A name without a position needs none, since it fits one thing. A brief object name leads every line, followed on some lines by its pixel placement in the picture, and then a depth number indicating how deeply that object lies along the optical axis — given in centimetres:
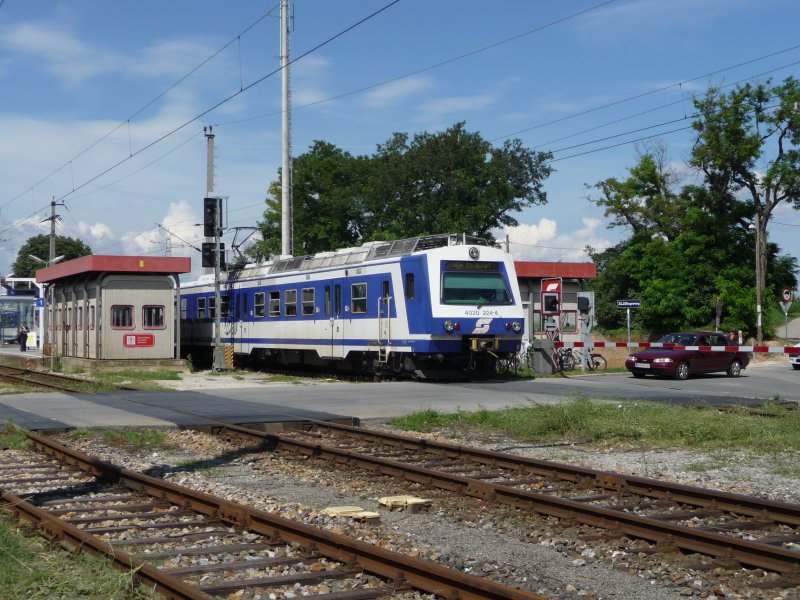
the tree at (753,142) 4912
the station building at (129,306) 3122
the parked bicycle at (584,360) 3053
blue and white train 2336
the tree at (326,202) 6178
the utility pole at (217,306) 2972
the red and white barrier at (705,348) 2581
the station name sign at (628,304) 3234
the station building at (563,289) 3409
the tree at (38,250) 10800
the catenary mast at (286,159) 3428
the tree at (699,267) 5066
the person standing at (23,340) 5255
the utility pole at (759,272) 4394
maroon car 2723
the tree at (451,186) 5684
